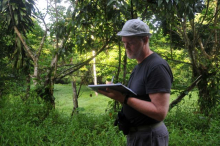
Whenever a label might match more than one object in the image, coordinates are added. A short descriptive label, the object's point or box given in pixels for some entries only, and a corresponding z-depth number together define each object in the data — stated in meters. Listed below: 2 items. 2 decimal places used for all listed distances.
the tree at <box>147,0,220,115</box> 3.98
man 1.07
